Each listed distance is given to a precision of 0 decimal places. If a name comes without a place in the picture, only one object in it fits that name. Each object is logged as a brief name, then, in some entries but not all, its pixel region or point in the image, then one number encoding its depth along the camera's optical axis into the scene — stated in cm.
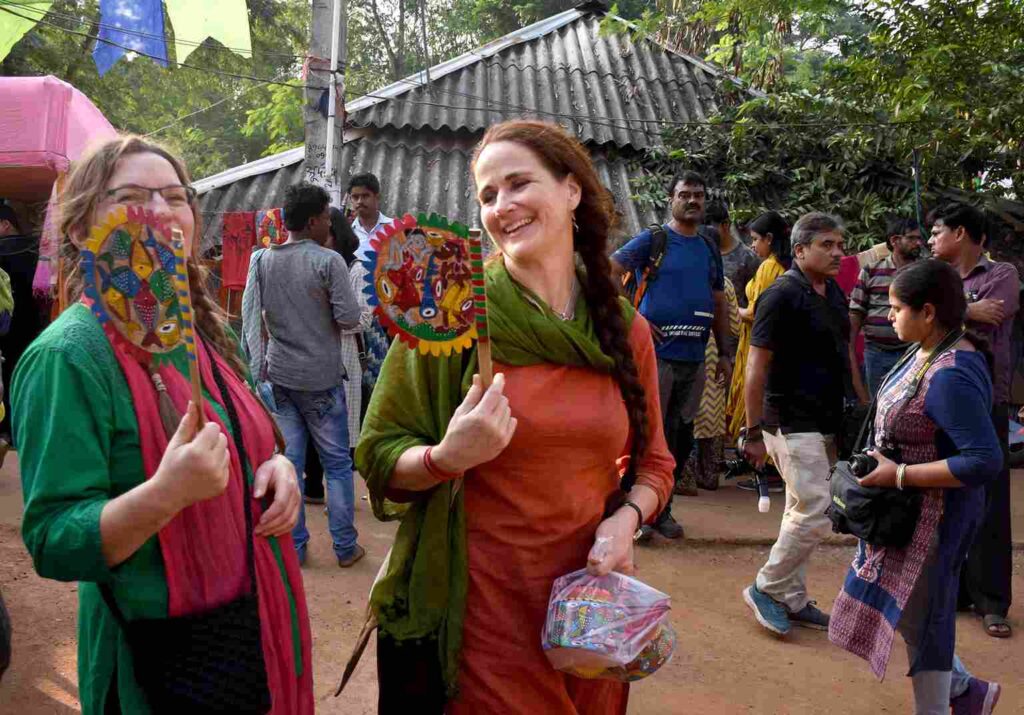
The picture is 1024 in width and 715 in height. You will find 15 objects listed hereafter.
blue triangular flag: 597
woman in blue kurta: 305
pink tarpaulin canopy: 815
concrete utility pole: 720
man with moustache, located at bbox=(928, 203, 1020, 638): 460
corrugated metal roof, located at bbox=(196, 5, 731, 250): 921
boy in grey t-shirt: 490
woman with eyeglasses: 151
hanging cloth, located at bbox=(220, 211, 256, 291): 762
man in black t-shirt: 417
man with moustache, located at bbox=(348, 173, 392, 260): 650
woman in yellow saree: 676
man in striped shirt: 664
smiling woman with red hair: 197
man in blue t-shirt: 545
